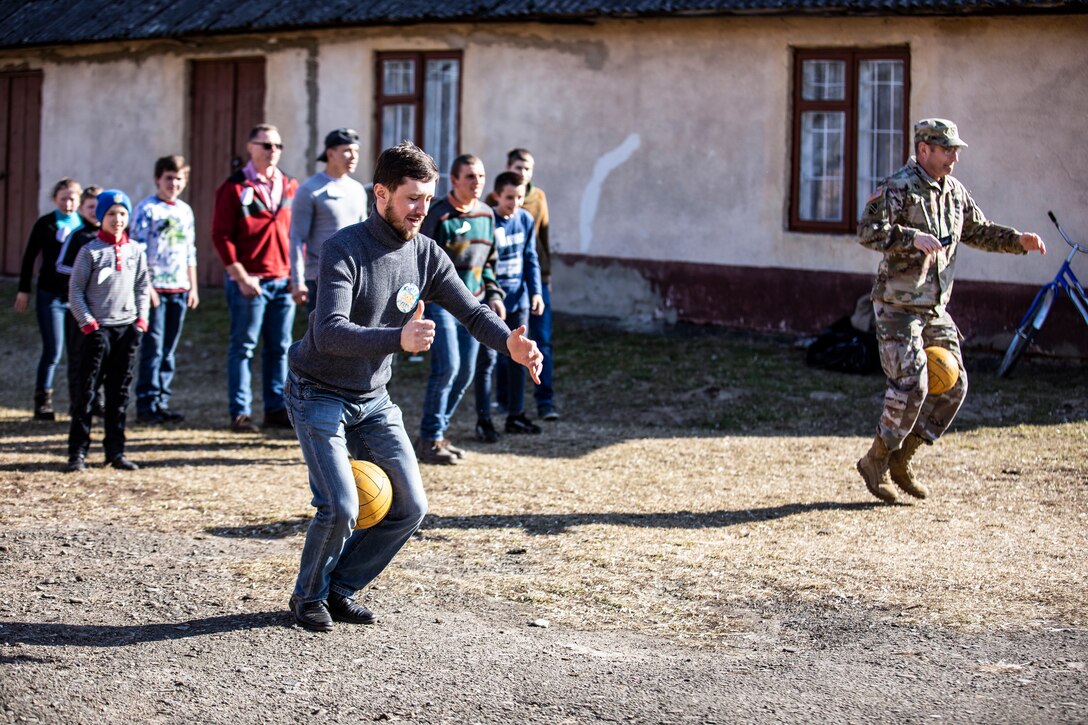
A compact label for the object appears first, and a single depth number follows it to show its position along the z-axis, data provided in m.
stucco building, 13.46
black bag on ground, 12.68
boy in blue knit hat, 8.43
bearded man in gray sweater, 5.22
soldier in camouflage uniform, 7.53
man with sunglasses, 9.84
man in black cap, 9.53
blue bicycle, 12.63
